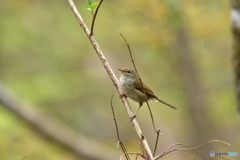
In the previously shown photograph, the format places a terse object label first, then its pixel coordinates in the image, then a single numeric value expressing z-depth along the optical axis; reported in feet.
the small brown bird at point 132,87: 26.91
